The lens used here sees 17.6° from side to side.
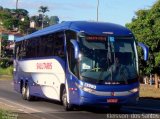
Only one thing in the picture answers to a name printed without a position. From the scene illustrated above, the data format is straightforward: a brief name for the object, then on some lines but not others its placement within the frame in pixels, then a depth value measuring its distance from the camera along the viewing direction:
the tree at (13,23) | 118.88
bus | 17.61
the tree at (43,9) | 148.38
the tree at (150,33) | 39.03
